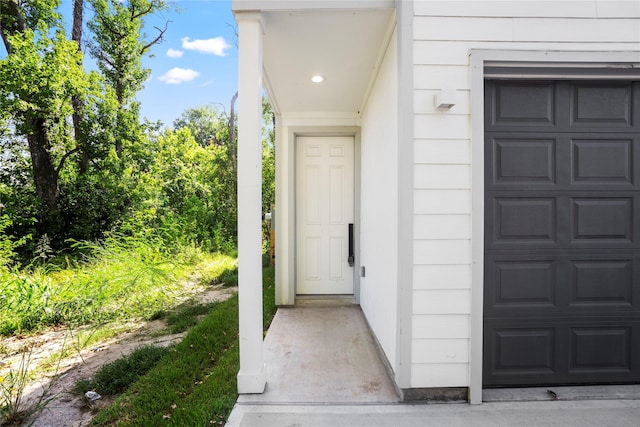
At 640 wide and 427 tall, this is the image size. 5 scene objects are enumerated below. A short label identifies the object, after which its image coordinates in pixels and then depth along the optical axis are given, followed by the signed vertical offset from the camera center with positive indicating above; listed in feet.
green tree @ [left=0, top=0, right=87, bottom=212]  19.74 +8.15
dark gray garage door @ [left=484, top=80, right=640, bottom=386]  6.95 -0.31
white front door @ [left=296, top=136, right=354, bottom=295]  14.29 +0.11
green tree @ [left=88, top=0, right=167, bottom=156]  27.39 +14.80
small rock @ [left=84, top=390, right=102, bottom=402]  7.27 -4.28
